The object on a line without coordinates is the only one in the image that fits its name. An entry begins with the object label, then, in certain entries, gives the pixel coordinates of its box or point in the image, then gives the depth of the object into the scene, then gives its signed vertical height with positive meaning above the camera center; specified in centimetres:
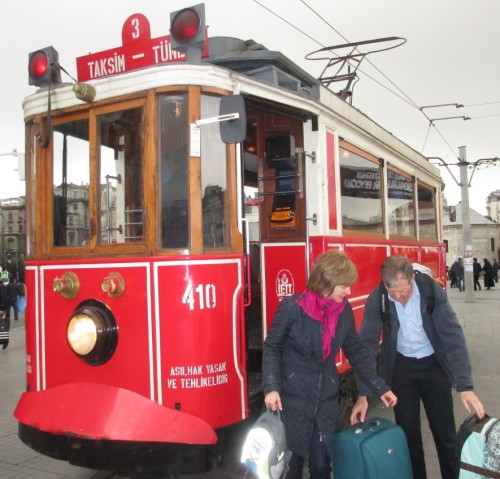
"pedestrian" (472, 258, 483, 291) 2594 -177
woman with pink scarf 293 -66
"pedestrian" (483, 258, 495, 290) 2586 -200
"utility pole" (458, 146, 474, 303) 1914 +21
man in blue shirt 327 -72
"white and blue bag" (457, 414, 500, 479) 266 -108
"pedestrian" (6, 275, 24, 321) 1628 -140
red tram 325 -3
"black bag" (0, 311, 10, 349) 1009 -157
